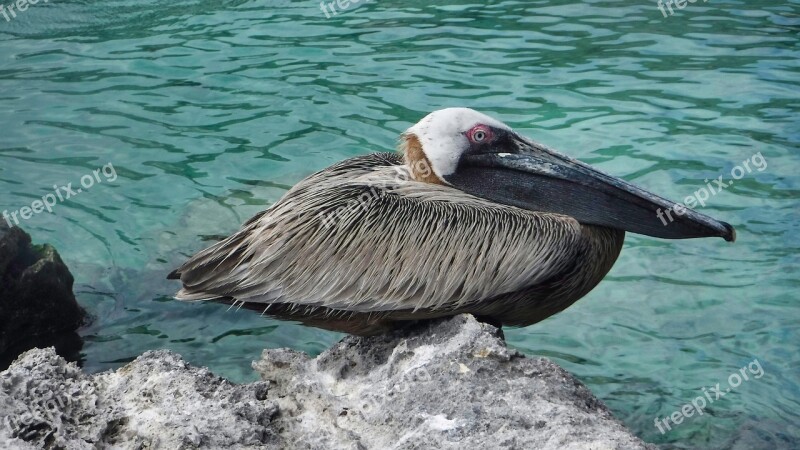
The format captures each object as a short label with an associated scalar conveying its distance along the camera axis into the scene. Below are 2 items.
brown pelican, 3.67
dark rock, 5.16
